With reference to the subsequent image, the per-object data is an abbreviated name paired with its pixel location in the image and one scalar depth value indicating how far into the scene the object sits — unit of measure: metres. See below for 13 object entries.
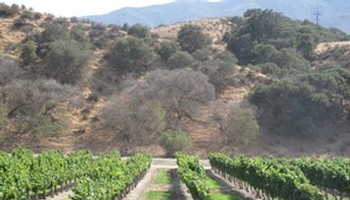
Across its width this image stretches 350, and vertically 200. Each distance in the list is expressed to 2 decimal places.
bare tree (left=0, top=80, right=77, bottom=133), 66.25
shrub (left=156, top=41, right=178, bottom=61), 91.75
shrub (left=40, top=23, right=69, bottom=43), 88.31
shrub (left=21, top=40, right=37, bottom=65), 82.88
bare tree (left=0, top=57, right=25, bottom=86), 74.00
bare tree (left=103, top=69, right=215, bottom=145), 67.31
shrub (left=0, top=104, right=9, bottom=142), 61.78
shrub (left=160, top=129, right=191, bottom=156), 63.94
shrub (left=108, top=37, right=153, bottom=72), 87.69
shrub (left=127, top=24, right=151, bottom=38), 99.78
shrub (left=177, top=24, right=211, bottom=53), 97.24
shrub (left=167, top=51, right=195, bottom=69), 86.56
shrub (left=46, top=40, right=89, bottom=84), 80.06
